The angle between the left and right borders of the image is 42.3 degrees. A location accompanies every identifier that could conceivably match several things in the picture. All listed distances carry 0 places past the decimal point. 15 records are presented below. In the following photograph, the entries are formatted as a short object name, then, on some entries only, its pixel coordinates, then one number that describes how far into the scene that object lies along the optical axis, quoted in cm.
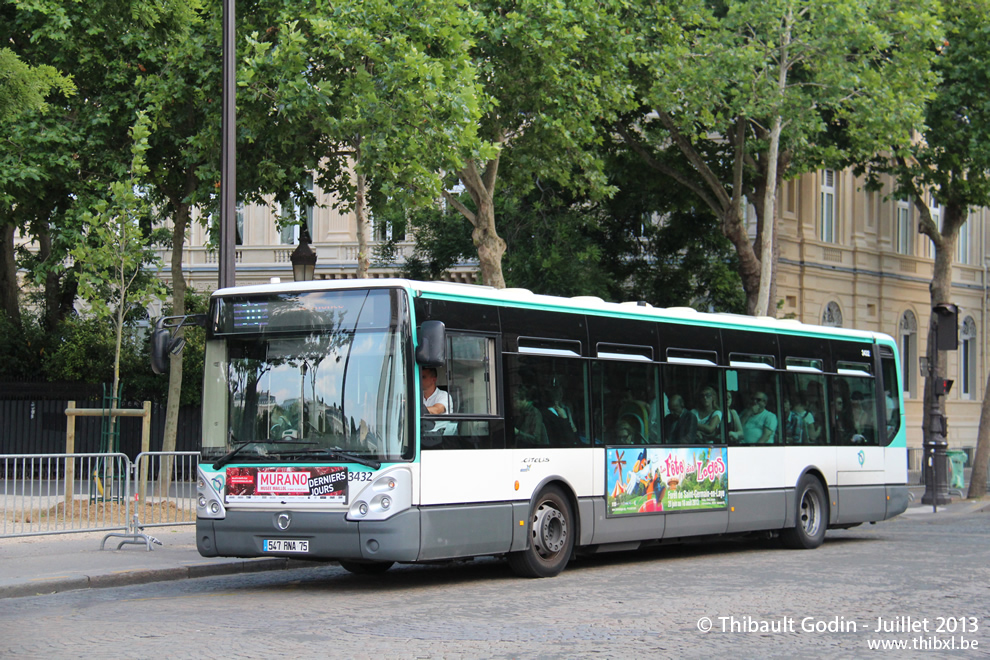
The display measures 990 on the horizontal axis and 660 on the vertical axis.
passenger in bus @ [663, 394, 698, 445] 1416
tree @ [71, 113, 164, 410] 1767
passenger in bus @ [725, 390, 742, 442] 1502
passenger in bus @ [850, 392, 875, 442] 1728
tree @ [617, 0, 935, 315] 2298
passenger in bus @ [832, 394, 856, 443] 1692
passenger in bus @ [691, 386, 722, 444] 1462
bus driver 1115
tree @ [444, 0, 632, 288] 1978
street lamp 1792
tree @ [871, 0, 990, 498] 2916
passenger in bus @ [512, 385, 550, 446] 1210
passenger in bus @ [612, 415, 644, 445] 1344
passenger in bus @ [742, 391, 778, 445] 1534
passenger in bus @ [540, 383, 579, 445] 1252
